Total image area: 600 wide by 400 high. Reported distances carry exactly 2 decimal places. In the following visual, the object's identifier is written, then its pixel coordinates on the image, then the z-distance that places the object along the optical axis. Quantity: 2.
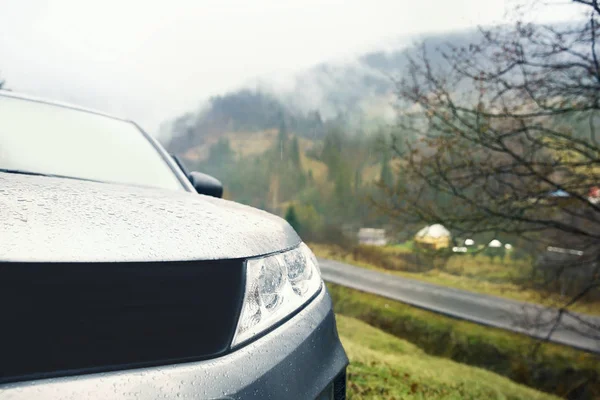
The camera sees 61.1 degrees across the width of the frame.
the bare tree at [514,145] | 8.26
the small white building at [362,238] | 43.22
